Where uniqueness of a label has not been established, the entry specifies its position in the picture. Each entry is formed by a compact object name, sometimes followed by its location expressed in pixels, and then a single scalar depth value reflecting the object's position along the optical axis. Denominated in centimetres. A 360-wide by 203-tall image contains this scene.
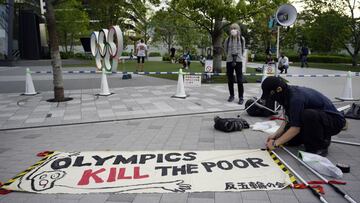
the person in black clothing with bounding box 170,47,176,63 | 3023
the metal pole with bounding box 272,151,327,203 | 294
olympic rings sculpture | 1352
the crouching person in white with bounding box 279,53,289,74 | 1688
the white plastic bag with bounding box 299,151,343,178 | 347
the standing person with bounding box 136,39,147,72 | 1652
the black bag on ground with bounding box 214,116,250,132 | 547
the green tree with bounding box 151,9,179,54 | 4597
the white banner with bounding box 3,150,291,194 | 327
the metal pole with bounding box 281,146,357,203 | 290
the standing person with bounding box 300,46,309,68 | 2378
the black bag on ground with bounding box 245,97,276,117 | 658
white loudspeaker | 768
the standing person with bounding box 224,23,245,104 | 787
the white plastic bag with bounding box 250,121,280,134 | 547
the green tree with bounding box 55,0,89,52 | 3062
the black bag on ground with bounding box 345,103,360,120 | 646
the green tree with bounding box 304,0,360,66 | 2302
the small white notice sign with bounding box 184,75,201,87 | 1106
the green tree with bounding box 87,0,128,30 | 2770
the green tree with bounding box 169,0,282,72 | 1187
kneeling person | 382
